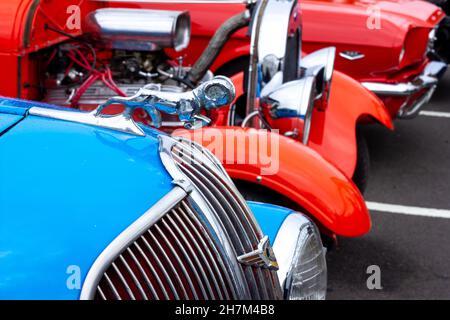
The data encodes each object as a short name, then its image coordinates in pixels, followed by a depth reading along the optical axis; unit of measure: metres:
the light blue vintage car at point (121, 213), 1.48
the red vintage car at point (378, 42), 5.69
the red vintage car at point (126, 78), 3.24
